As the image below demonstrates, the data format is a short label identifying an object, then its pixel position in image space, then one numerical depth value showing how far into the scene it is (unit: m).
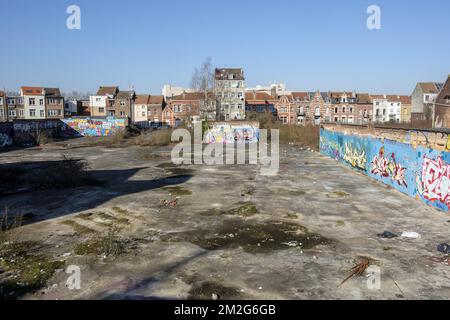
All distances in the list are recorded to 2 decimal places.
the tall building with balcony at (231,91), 73.25
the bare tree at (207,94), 64.19
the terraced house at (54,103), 79.81
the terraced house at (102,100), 80.19
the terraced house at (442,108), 46.06
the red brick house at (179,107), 74.07
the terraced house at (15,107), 77.69
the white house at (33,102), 77.94
